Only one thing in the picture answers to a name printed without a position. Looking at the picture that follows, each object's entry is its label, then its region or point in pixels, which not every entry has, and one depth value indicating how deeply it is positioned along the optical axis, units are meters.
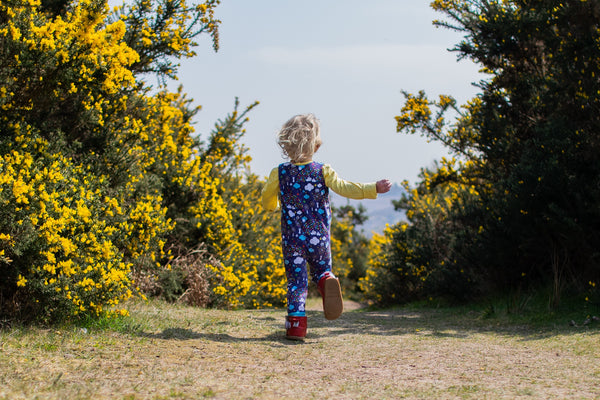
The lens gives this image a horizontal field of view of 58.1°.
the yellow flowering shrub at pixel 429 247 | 9.23
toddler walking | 4.54
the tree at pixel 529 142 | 6.75
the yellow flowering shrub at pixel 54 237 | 3.97
